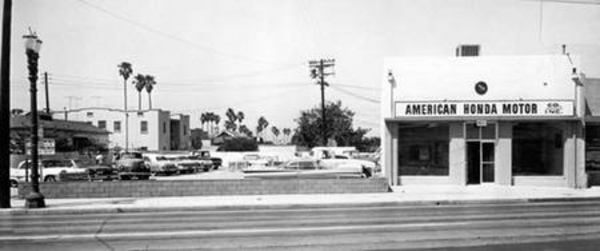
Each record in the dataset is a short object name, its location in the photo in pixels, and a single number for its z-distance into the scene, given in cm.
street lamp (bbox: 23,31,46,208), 1972
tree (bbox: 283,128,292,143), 17950
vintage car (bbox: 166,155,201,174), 4459
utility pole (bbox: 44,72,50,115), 5928
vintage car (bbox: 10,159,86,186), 3275
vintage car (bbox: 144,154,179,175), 4175
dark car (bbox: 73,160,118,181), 3227
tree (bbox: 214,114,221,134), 17171
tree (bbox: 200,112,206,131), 16838
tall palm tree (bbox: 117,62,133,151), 9781
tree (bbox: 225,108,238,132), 16512
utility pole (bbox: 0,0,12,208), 2010
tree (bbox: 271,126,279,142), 19346
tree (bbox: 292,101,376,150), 8724
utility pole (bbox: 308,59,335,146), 5938
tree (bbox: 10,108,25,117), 11344
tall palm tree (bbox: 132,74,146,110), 10669
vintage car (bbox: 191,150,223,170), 5619
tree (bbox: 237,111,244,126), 17362
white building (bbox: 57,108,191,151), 9025
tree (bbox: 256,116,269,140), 17785
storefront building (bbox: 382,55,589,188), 2612
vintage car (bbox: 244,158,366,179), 2648
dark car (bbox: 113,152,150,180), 3492
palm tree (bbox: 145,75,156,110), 10856
